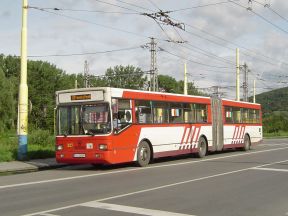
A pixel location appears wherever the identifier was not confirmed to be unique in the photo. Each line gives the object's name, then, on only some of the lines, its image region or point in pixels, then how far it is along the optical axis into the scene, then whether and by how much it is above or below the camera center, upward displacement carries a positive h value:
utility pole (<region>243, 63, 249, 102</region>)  64.81 +6.08
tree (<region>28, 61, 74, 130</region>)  81.81 +7.62
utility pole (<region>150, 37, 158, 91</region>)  44.66 +6.47
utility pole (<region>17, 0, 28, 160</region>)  20.14 +1.14
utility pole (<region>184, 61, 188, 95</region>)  45.82 +5.14
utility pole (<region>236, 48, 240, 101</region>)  44.34 +4.96
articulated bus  16.73 +0.32
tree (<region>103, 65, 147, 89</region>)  102.94 +11.15
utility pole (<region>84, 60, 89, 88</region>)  61.31 +8.17
